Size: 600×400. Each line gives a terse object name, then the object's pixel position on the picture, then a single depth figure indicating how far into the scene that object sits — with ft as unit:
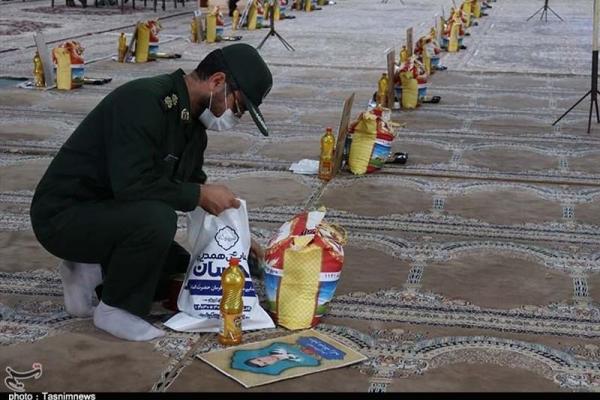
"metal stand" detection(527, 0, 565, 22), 56.62
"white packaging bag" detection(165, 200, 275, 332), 9.82
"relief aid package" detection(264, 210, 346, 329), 9.87
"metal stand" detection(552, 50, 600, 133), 20.45
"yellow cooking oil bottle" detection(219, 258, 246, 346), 9.29
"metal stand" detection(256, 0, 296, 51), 38.73
